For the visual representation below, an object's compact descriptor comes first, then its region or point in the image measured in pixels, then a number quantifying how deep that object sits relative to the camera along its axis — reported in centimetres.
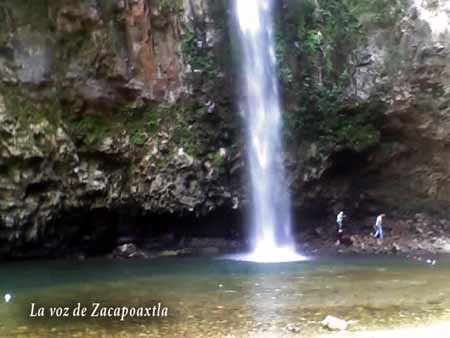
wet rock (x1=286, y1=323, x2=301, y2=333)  889
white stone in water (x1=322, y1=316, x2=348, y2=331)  881
